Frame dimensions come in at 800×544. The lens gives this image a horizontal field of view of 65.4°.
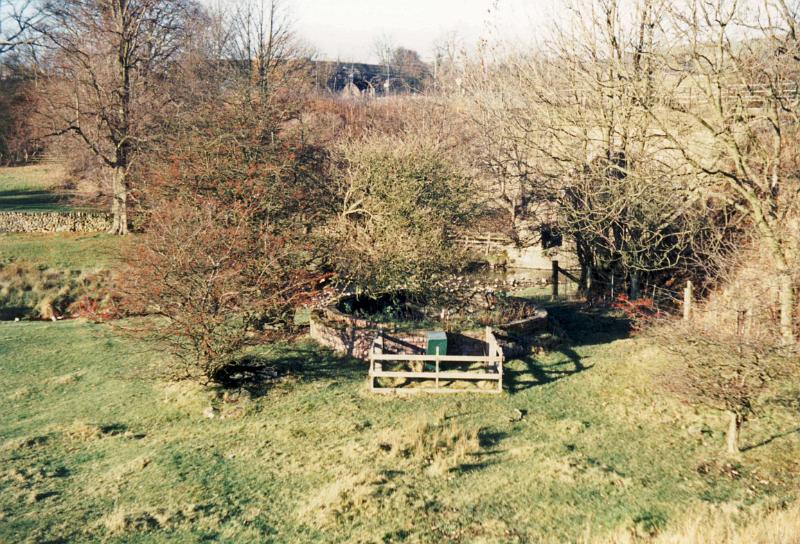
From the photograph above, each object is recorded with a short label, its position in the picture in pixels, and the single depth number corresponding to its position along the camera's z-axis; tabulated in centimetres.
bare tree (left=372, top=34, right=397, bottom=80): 10164
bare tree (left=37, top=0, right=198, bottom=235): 3081
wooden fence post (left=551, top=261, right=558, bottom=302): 2244
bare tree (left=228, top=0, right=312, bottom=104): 3966
